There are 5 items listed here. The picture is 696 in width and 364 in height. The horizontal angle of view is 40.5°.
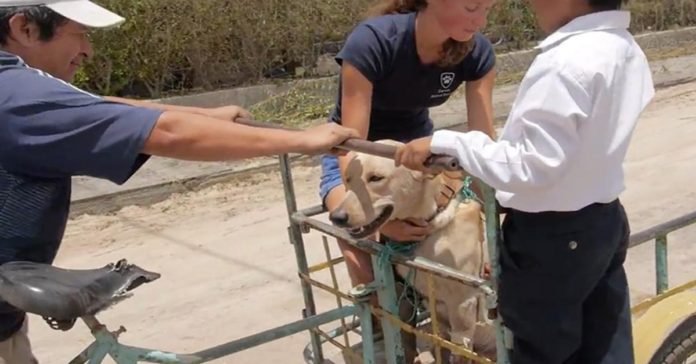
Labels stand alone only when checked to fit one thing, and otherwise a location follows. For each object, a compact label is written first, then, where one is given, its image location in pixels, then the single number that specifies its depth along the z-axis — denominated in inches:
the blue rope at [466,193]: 116.3
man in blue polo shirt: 76.3
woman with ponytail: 114.8
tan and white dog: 103.8
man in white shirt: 74.6
